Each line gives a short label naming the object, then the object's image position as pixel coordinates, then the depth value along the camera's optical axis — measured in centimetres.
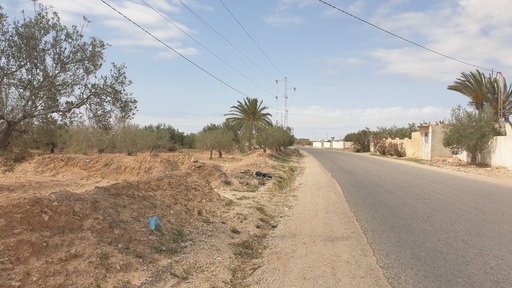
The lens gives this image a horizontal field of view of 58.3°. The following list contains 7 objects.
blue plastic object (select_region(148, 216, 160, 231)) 876
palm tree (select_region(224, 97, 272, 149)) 5309
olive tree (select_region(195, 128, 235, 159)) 4797
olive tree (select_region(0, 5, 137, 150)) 888
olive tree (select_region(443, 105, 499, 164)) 3353
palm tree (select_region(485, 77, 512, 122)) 3900
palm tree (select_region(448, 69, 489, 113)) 4056
